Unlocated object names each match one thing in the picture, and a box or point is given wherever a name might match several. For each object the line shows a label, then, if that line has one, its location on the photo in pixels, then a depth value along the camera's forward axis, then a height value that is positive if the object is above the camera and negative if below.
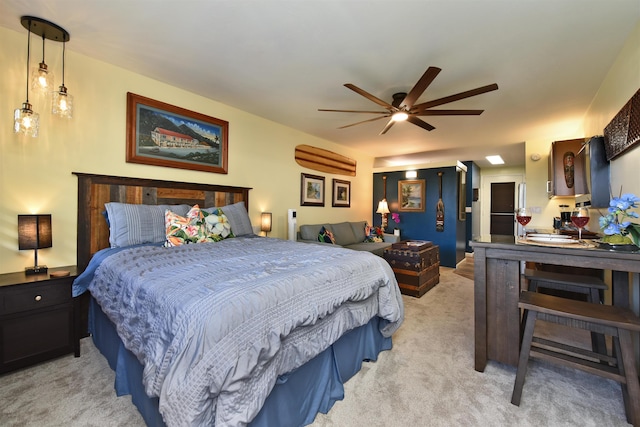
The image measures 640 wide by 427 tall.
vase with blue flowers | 1.54 -0.06
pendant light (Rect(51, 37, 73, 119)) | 2.26 +0.93
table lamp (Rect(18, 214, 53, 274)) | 2.03 -0.18
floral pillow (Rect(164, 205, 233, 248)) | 2.53 -0.16
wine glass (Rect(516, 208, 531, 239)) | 2.06 -0.02
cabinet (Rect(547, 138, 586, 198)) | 3.21 +0.61
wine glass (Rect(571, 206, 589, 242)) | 1.82 -0.03
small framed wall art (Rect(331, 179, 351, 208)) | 5.63 +0.44
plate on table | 1.83 -0.18
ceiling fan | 2.18 +1.08
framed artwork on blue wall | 6.11 +0.46
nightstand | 1.84 -0.80
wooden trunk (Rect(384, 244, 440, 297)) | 3.72 -0.78
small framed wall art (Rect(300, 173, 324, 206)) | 4.86 +0.45
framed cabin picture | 2.82 +0.89
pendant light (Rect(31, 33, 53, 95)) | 2.18 +1.11
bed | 1.04 -0.53
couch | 4.46 -0.42
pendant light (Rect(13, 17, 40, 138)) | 2.09 +0.72
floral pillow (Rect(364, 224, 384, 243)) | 5.39 -0.44
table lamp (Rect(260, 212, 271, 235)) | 3.95 -0.14
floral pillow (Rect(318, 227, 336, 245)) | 4.39 -0.39
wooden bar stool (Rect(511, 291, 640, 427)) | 1.39 -0.70
